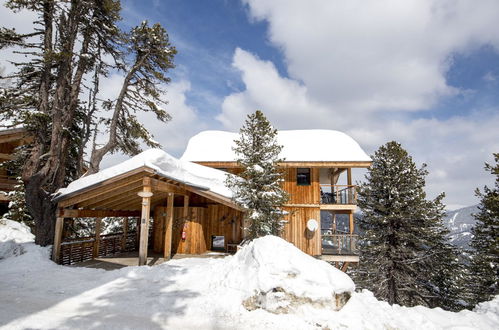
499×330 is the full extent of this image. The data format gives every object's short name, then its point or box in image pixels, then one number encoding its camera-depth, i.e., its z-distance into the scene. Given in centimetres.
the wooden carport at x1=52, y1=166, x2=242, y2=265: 1095
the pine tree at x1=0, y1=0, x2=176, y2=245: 1292
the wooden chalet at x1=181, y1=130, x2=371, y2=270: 1731
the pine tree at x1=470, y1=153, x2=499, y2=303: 1623
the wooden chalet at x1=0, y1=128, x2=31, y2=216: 1961
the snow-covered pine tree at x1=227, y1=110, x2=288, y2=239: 1288
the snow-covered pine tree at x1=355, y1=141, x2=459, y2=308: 1677
